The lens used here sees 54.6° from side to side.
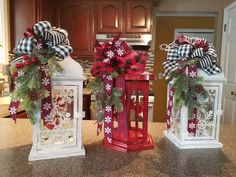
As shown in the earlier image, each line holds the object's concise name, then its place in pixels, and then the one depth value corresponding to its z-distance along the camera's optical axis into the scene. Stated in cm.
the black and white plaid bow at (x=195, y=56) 80
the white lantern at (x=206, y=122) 82
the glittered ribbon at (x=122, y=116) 78
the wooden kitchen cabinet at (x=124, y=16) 289
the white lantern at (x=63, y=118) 72
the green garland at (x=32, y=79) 66
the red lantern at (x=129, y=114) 79
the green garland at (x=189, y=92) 78
